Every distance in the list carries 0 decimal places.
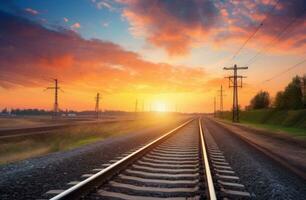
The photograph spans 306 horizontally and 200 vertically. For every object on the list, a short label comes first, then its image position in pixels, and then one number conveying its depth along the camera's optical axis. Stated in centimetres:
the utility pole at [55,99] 7550
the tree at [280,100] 6488
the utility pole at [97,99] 11311
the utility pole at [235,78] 6769
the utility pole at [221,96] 12772
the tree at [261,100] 11662
